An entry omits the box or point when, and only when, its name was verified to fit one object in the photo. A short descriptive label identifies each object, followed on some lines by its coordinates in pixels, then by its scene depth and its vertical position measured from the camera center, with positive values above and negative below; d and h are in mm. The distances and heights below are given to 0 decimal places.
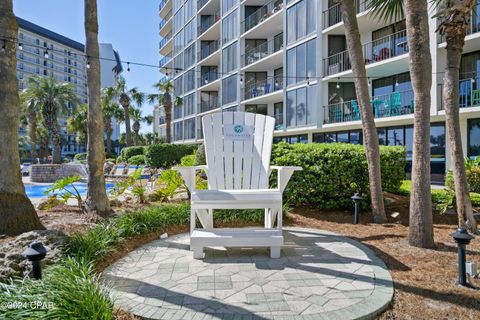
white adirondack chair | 3193 -179
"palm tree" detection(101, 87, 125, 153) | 27175 +4768
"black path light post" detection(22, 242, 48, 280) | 2061 -629
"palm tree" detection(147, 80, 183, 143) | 22547 +4533
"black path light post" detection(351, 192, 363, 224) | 4840 -709
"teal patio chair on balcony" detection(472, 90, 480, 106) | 9197 +1718
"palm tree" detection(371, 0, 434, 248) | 3482 +314
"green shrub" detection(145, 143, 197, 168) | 18469 +327
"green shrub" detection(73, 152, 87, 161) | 27988 +323
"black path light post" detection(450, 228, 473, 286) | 2527 -804
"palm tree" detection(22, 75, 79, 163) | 19703 +4185
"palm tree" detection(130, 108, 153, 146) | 31400 +4186
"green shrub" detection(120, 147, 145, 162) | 24938 +628
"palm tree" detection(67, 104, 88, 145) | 27003 +3441
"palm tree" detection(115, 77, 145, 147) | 25906 +5441
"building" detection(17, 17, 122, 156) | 56062 +19714
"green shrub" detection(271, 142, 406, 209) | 5438 -328
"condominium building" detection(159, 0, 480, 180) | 10203 +3744
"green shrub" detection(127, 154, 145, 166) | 22031 -17
